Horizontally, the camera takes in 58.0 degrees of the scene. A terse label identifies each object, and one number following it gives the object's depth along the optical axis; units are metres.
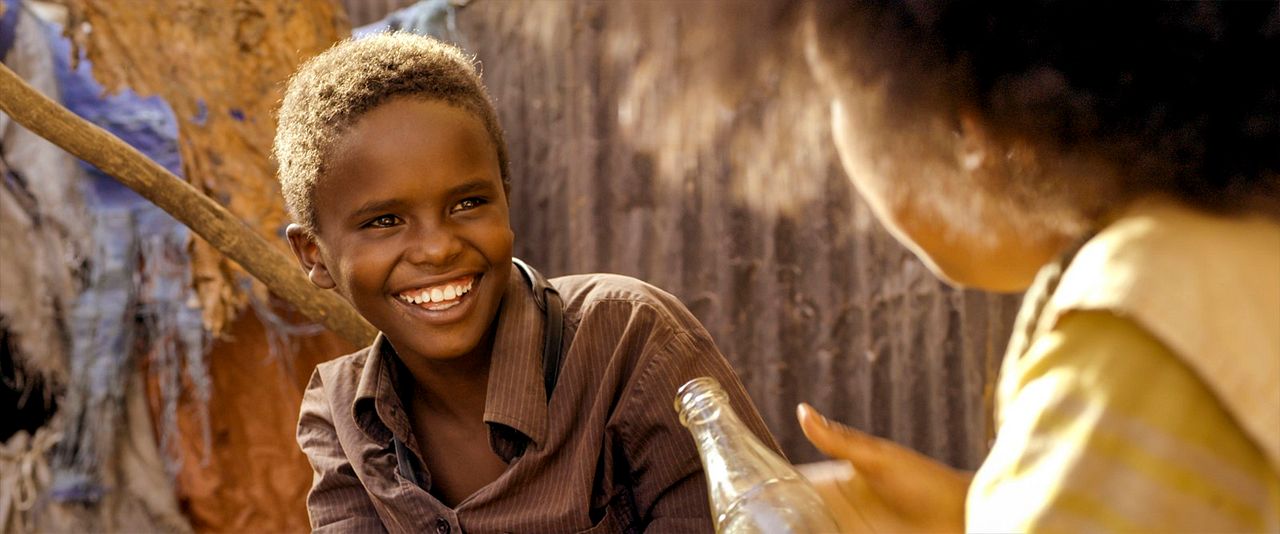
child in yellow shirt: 0.74
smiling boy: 1.62
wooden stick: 2.35
